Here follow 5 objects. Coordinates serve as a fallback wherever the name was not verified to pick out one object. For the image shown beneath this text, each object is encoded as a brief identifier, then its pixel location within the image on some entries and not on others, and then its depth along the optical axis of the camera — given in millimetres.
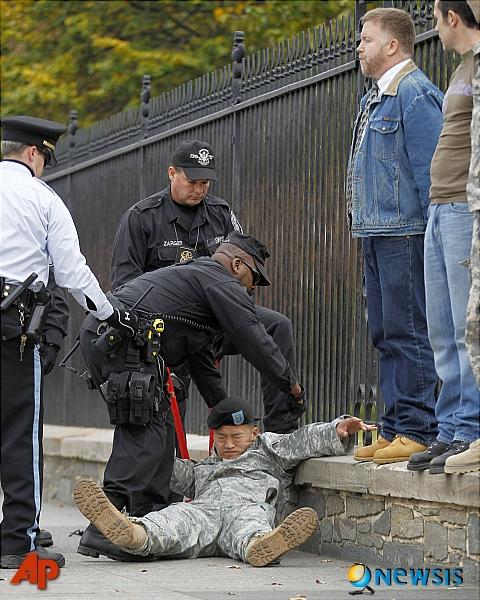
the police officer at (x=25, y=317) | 13141
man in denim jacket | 13445
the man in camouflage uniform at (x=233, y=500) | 13086
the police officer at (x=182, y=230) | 16469
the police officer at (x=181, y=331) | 14211
